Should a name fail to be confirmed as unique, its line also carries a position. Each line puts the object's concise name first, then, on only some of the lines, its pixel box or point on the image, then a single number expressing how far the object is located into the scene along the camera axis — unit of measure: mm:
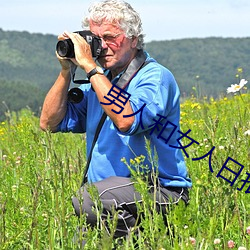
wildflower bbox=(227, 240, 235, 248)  5549
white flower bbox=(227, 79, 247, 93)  9731
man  6668
